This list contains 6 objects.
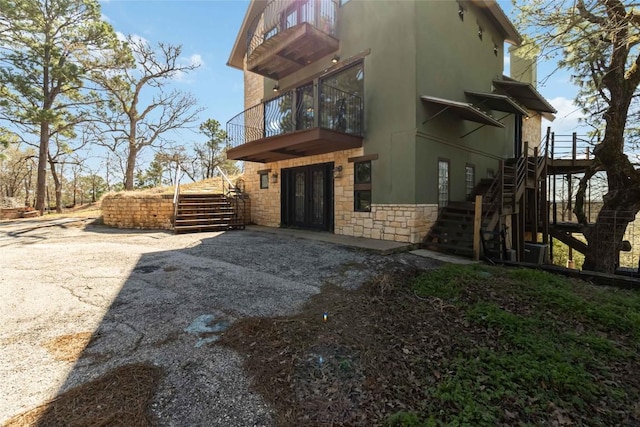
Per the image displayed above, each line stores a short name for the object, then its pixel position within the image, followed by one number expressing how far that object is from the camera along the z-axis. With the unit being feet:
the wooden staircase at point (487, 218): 23.02
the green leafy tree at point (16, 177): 89.82
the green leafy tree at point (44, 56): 47.65
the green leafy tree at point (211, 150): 88.33
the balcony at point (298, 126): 27.27
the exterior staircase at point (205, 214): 32.89
